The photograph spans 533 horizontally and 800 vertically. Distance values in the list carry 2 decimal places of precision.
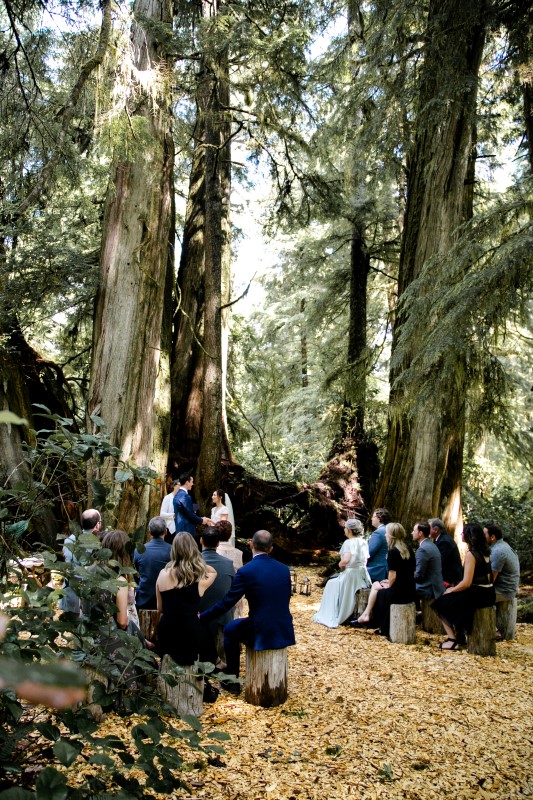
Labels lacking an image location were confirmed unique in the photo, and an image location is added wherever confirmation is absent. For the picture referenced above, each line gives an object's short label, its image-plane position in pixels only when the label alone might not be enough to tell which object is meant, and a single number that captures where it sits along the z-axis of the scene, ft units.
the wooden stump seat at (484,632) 20.86
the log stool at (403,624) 22.45
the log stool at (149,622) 17.17
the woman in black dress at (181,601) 14.93
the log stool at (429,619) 24.30
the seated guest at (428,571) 23.93
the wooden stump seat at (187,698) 14.38
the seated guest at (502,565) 22.99
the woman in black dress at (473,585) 20.59
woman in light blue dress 25.45
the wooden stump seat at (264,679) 15.81
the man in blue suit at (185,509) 25.89
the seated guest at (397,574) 22.88
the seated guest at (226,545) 20.47
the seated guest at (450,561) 24.44
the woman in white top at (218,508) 27.76
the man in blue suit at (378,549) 25.48
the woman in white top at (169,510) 26.99
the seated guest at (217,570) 18.38
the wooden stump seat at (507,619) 23.57
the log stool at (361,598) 25.46
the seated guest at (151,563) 18.66
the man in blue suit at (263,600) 15.85
